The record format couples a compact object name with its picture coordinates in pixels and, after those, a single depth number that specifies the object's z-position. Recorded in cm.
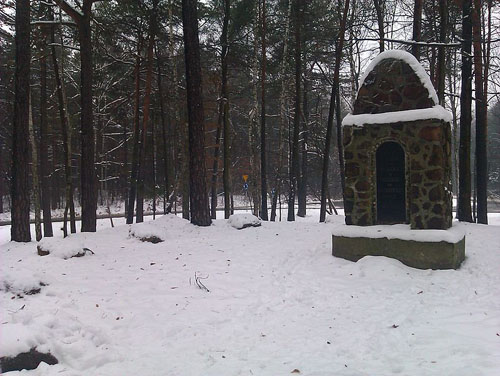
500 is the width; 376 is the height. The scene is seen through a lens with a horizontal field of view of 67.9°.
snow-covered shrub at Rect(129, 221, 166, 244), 819
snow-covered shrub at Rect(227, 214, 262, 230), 988
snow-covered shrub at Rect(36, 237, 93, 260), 666
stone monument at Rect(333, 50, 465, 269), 665
